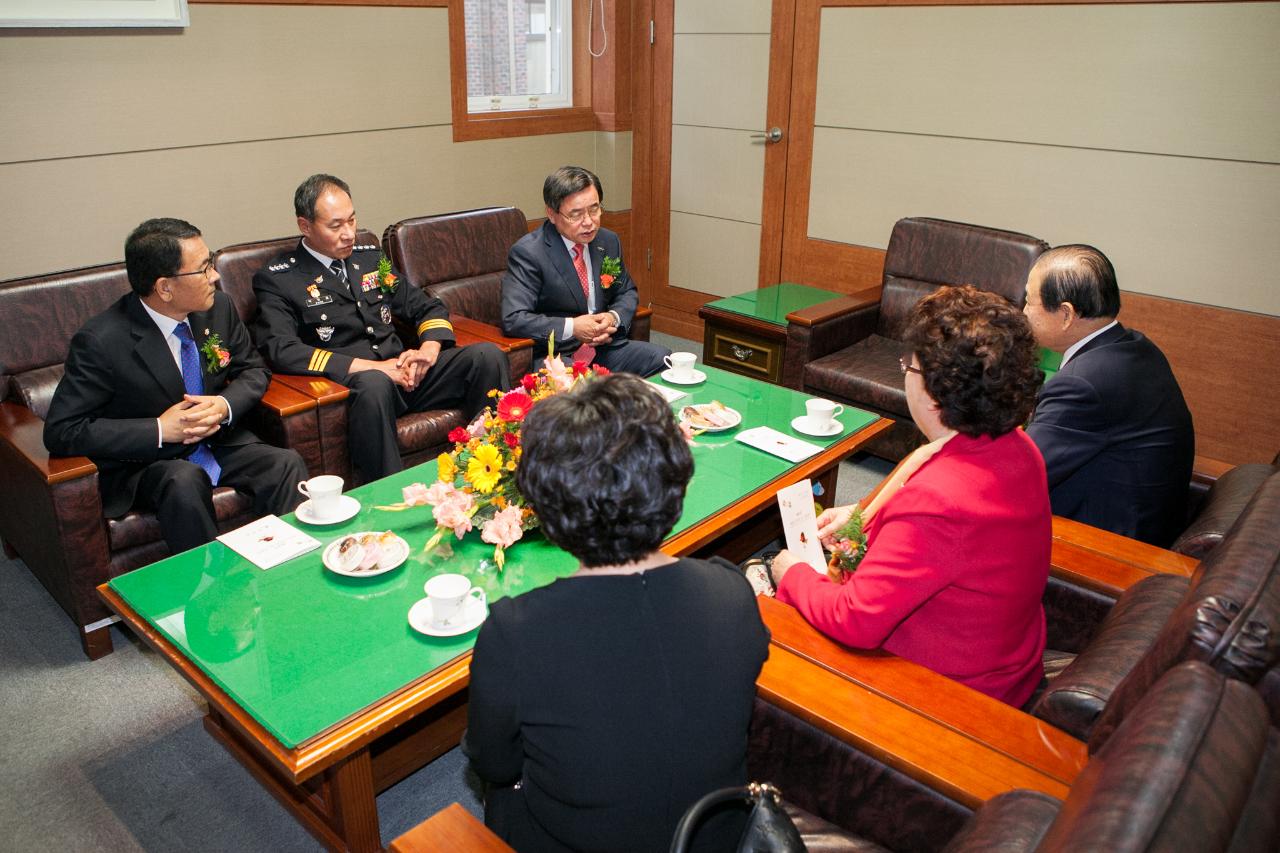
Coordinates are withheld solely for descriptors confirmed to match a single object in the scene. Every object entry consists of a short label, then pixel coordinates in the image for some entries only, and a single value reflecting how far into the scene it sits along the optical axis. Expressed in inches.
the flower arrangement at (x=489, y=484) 80.7
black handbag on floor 43.1
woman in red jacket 62.7
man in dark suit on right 90.0
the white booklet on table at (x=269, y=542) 81.0
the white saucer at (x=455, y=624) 70.8
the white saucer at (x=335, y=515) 86.7
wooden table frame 61.9
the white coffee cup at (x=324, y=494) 85.6
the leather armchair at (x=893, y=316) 141.7
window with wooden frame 182.5
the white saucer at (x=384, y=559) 78.1
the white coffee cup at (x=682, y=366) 124.2
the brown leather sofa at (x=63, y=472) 95.7
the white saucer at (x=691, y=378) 123.7
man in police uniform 121.6
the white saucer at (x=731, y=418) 109.9
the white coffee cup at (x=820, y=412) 110.3
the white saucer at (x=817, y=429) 111.0
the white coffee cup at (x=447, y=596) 70.2
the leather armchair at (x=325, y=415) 116.3
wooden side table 154.5
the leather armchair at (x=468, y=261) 143.5
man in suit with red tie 138.7
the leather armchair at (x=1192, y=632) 47.2
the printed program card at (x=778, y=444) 104.9
